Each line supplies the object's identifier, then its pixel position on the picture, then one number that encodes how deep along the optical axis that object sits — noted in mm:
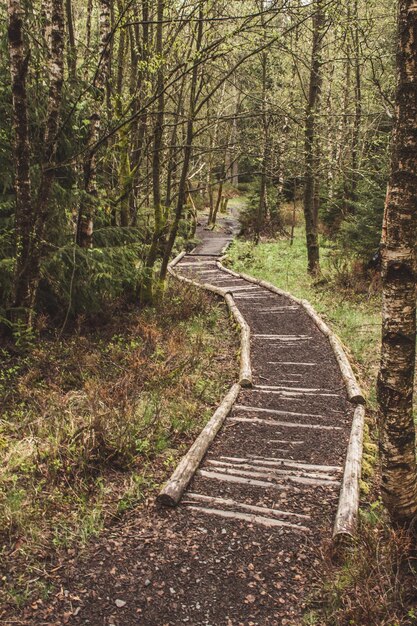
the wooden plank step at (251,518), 4566
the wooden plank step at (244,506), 4750
